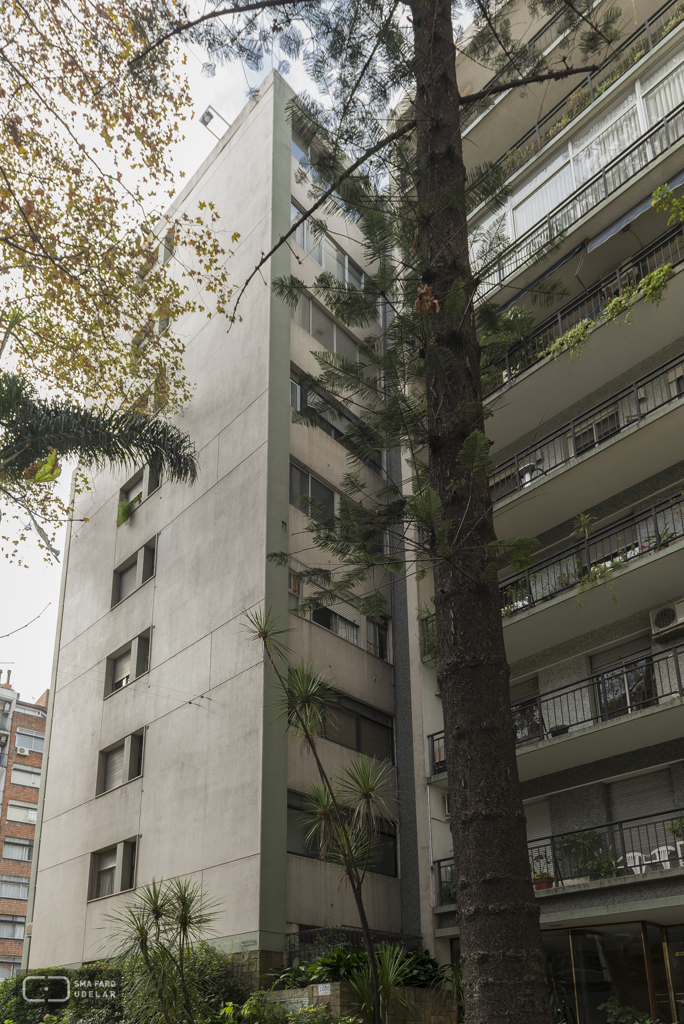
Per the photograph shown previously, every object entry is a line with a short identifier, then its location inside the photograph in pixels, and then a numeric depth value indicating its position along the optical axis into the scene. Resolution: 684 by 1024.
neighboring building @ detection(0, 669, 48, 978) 42.75
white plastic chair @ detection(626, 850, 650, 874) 12.79
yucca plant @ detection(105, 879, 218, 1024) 8.76
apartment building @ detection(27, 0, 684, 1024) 13.63
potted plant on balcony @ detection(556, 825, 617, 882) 13.11
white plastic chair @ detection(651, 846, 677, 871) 12.59
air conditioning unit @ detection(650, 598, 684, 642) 13.59
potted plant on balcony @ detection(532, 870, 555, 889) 13.70
